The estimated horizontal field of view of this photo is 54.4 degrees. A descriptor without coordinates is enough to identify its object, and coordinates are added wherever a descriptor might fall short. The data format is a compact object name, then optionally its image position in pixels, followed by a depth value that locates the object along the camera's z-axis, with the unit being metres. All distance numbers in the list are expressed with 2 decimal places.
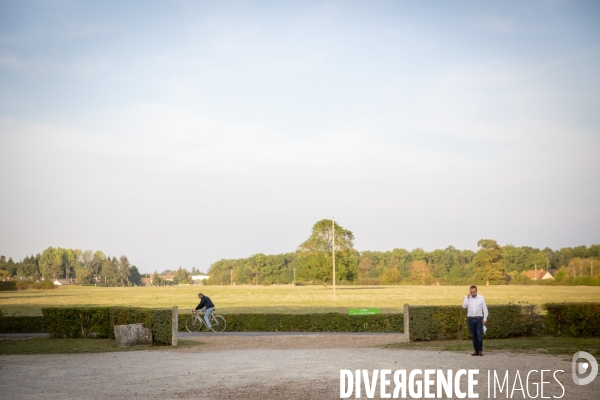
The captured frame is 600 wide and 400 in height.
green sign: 27.56
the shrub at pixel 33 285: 115.25
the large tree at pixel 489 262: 130.00
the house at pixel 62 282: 196.66
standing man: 16.41
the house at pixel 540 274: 159.25
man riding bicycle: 26.21
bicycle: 27.83
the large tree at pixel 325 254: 94.12
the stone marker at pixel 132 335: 20.81
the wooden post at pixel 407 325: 20.83
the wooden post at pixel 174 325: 21.10
